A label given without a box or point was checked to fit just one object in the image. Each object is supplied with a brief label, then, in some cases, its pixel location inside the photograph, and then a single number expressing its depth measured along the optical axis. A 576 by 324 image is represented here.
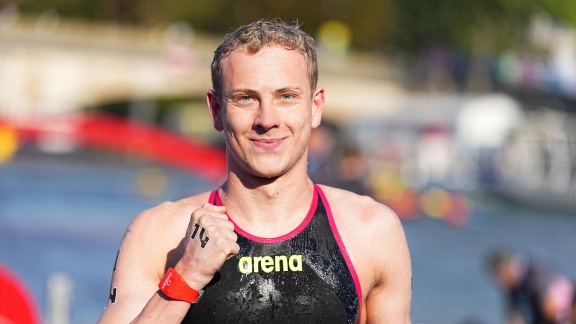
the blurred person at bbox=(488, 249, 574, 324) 21.55
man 7.24
